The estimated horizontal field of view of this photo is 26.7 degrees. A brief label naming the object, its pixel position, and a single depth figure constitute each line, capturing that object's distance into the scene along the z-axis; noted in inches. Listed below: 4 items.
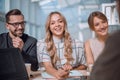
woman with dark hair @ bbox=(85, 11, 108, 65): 88.9
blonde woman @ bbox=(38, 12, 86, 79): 76.3
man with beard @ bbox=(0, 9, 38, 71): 84.7
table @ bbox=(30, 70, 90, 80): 62.8
